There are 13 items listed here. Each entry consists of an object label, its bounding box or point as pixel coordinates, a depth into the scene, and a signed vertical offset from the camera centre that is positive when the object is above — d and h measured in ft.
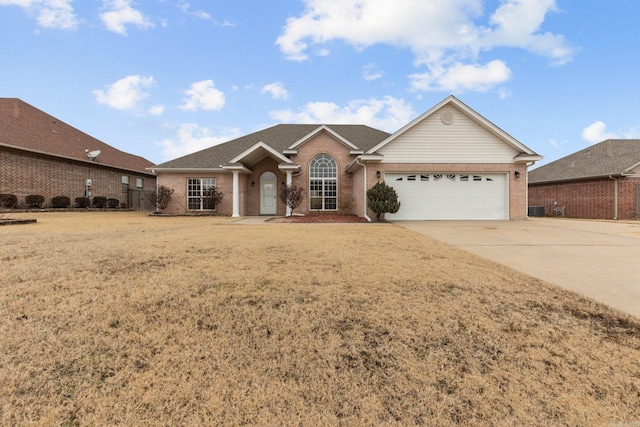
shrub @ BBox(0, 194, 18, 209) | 54.75 +1.42
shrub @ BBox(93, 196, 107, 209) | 72.79 +1.48
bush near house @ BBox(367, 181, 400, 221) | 44.14 +0.97
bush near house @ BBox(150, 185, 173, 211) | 59.00 +2.17
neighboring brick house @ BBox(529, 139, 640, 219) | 58.23 +4.92
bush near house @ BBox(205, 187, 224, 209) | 58.75 +2.26
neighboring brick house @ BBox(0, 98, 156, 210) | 58.70 +10.67
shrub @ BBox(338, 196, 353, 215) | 55.52 +0.29
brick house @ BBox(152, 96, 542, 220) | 47.80 +6.49
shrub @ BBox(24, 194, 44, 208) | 59.37 +1.69
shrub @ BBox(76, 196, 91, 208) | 68.65 +1.43
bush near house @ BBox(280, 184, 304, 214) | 52.77 +1.94
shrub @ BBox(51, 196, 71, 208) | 64.23 +1.39
